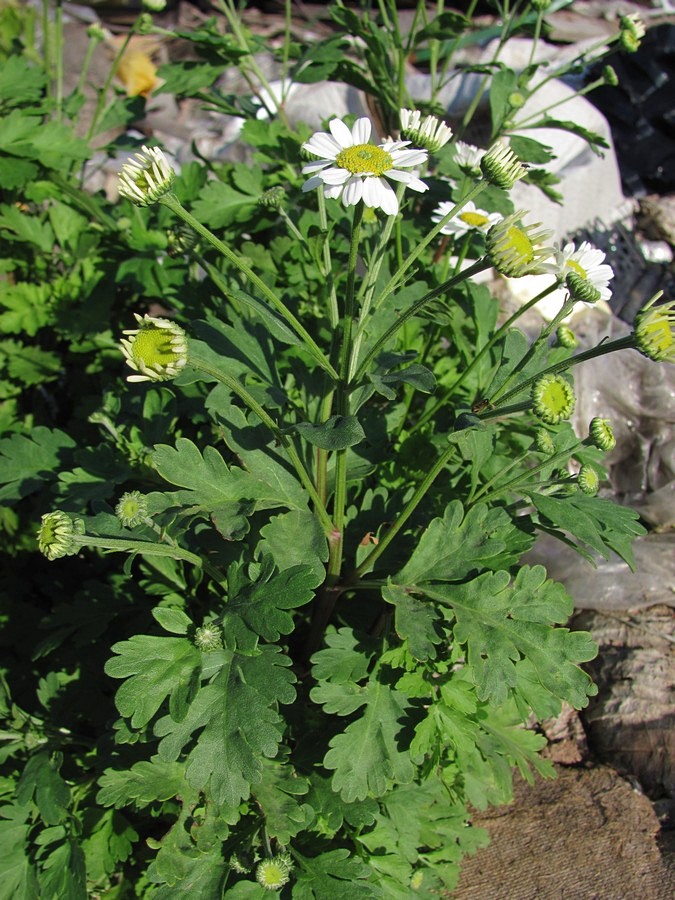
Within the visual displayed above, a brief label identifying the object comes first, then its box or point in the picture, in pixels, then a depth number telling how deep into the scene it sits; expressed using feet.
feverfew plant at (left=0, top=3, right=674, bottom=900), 0.65
